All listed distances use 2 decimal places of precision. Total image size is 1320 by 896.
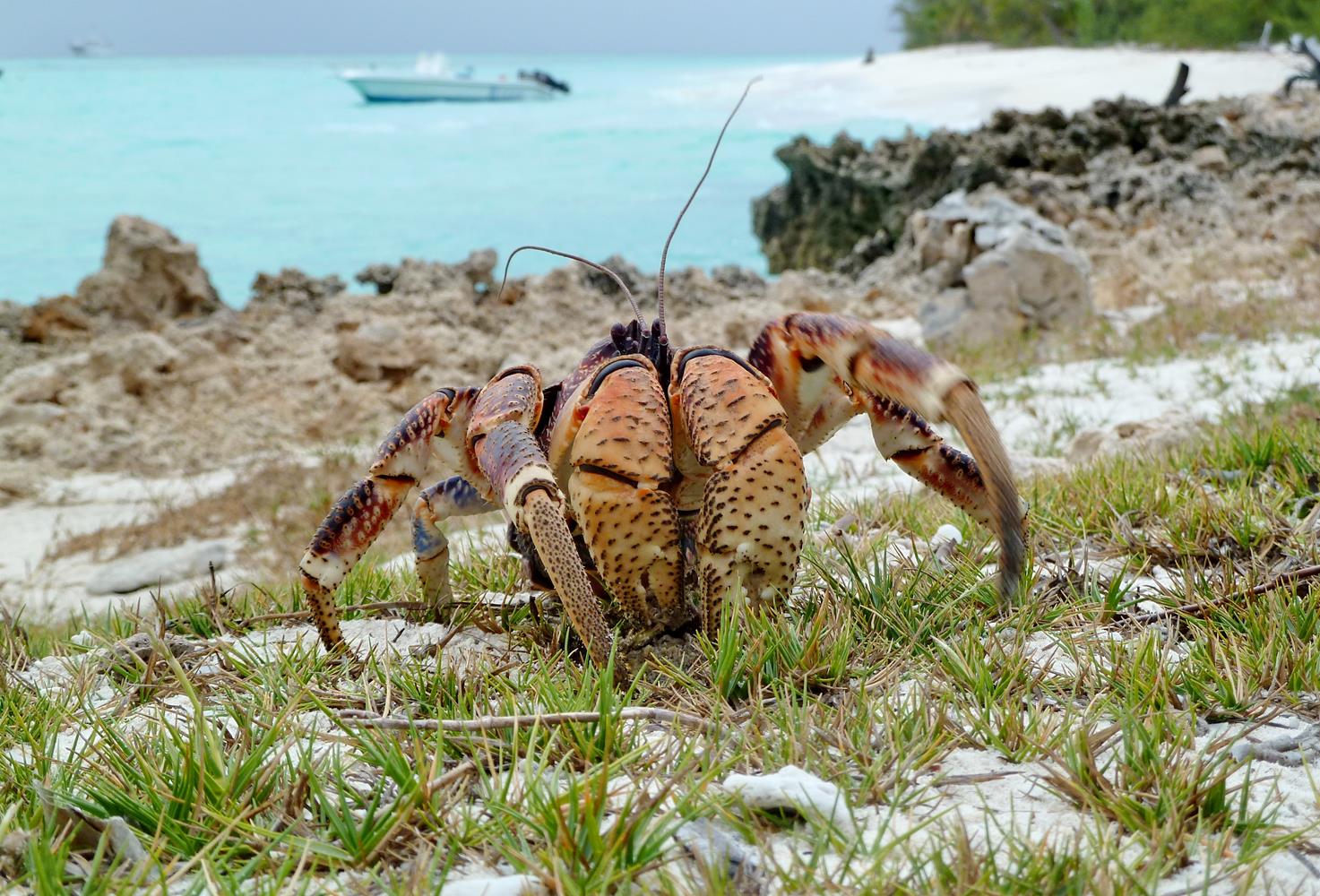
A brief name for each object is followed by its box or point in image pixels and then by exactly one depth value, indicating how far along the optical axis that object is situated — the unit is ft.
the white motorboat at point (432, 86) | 207.62
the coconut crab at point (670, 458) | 6.25
